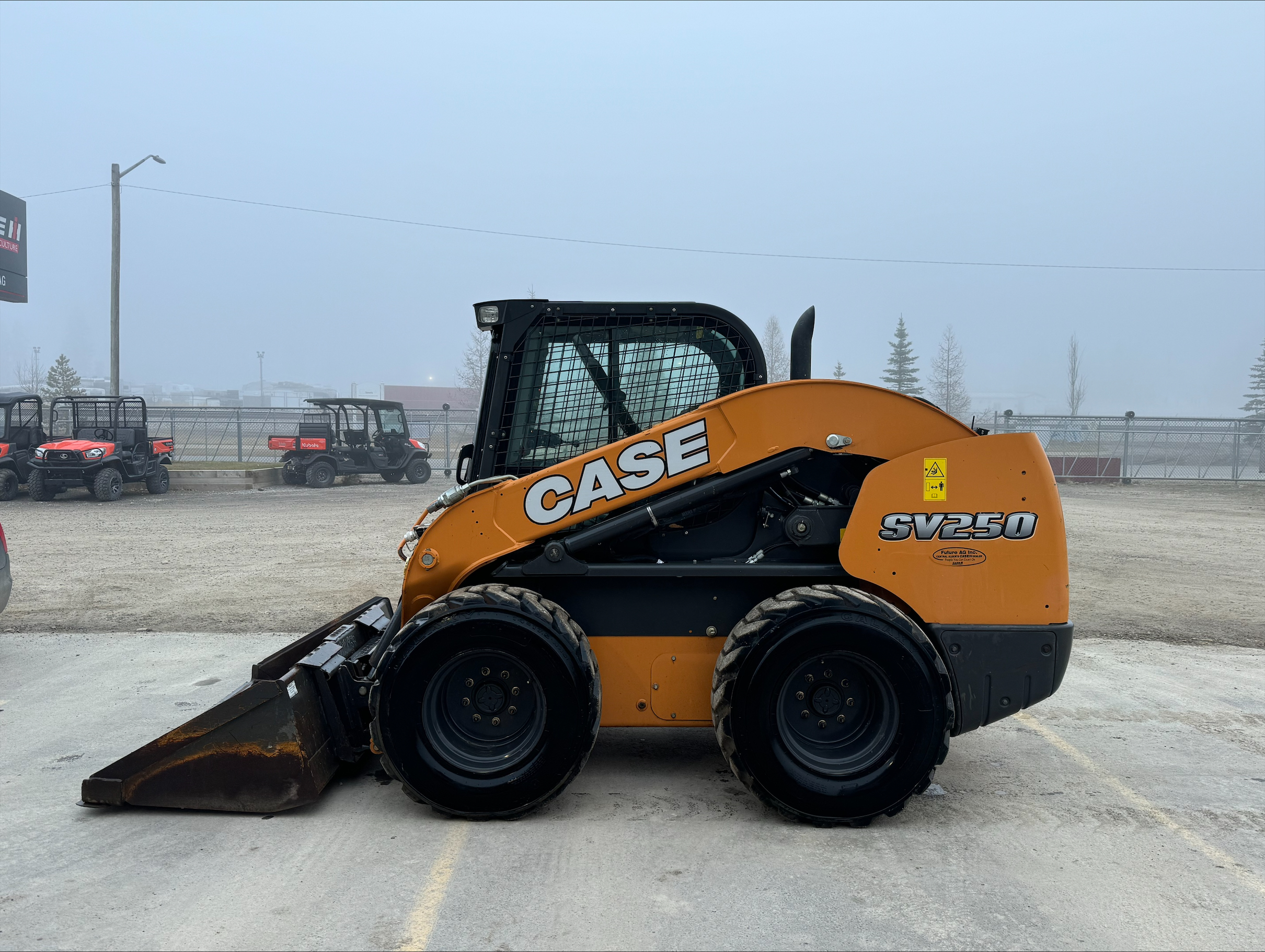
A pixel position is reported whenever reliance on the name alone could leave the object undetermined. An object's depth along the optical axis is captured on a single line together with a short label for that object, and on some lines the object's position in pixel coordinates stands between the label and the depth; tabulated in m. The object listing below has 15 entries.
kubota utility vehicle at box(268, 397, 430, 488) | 25.20
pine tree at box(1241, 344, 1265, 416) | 68.99
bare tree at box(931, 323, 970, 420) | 63.72
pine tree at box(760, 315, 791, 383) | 47.78
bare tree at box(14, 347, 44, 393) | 73.80
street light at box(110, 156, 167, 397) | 26.11
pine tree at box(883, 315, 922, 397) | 62.16
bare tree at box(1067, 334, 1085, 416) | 75.50
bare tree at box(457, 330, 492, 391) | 55.69
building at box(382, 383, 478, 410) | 97.62
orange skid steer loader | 4.24
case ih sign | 33.62
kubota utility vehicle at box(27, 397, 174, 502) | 19.95
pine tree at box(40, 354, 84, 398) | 57.69
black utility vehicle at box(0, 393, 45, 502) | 20.34
